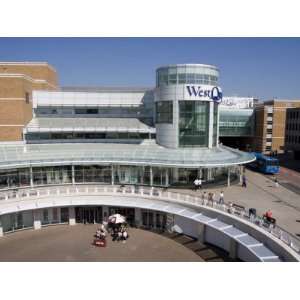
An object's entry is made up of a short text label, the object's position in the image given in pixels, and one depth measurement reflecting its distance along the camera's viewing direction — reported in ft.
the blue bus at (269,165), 137.08
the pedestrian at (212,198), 81.38
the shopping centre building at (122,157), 89.20
